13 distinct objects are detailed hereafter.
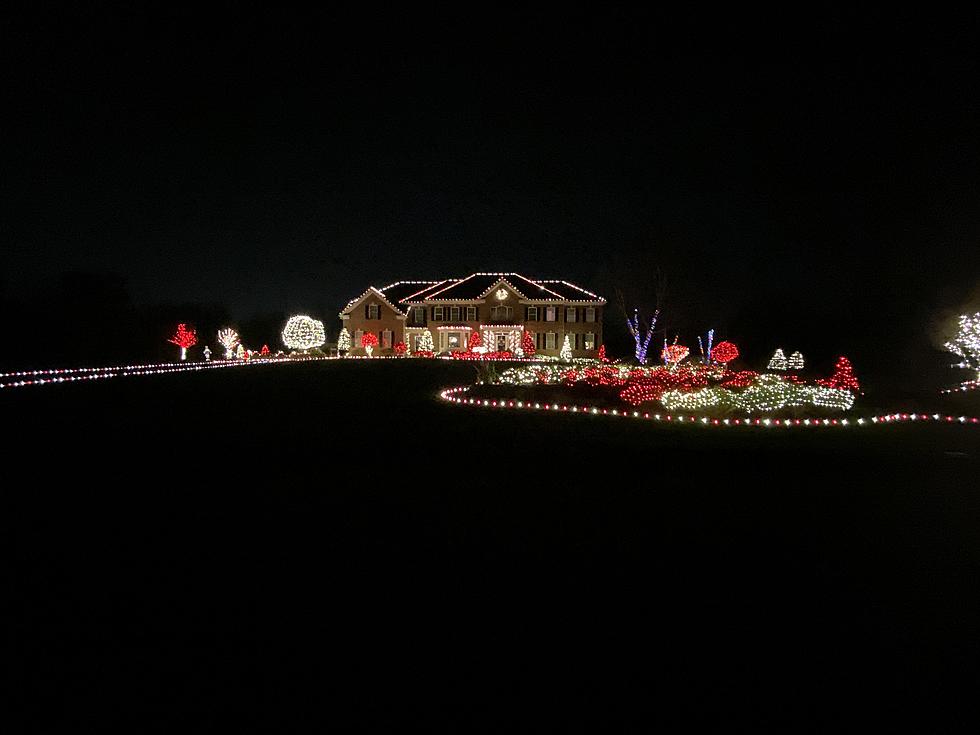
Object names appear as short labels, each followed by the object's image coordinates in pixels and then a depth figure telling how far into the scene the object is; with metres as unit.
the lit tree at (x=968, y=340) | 23.05
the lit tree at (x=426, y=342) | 45.41
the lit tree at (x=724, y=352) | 30.86
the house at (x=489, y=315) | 44.44
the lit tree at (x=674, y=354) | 29.73
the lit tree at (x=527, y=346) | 42.17
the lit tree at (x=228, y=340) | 37.12
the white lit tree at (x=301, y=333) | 41.22
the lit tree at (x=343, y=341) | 43.28
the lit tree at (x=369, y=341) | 45.38
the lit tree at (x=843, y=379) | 17.31
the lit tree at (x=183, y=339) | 34.31
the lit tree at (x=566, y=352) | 41.41
